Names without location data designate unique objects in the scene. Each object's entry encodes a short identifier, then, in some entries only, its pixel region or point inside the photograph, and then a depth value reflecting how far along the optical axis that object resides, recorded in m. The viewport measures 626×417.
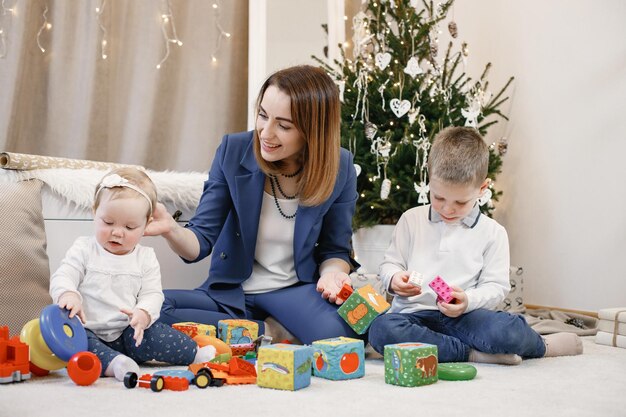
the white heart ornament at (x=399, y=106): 2.93
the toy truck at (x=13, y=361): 1.49
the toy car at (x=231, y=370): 1.55
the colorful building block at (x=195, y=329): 1.85
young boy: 1.87
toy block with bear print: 1.55
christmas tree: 2.97
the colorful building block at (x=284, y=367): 1.47
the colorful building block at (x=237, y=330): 1.90
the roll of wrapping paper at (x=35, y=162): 2.22
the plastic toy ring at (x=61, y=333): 1.47
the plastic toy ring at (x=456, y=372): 1.64
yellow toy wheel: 1.55
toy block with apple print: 1.62
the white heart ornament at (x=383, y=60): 3.02
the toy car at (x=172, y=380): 1.45
